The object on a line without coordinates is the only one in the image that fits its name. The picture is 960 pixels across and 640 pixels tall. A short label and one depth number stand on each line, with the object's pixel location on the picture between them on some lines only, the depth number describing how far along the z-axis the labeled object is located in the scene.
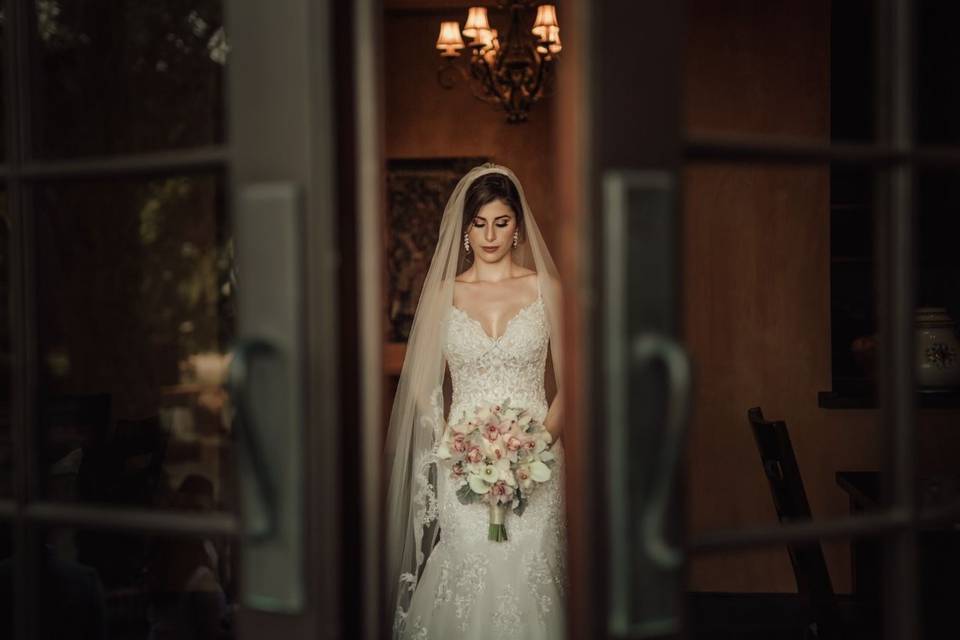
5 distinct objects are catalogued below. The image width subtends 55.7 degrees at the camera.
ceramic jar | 3.55
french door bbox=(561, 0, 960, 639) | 1.13
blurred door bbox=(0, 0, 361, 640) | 1.19
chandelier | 3.85
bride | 3.20
